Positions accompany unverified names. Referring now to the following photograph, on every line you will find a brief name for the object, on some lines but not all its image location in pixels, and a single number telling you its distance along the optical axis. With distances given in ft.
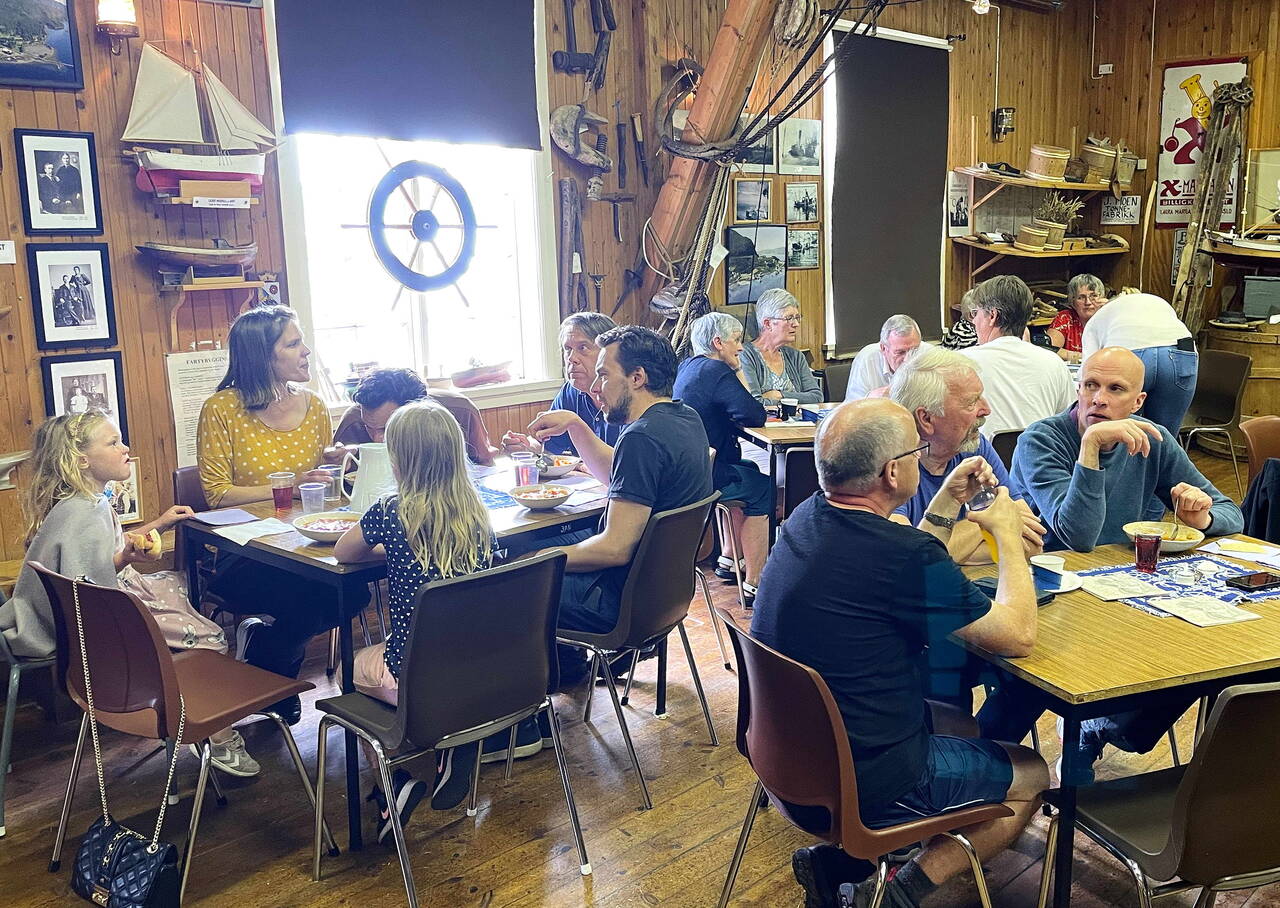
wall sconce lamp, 12.93
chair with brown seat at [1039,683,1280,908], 5.81
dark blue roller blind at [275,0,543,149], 15.34
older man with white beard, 9.39
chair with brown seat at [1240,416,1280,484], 12.53
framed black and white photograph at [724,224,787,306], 21.71
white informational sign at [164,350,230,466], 14.33
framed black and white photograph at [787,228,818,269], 23.03
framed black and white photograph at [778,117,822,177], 22.36
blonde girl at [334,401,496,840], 8.55
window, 16.37
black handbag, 8.00
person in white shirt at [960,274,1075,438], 14.69
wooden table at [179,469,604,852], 9.48
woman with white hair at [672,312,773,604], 14.99
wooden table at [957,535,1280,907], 6.63
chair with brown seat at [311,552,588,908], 7.80
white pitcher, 10.18
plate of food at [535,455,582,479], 12.92
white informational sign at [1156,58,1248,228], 28.02
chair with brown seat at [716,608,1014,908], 6.52
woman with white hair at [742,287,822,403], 18.22
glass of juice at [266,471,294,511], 11.55
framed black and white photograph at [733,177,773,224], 21.71
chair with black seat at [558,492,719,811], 9.84
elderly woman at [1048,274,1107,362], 22.47
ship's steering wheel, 16.71
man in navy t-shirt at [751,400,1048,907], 6.72
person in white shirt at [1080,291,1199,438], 17.08
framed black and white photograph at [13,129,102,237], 12.89
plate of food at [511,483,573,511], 10.96
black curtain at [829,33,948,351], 23.71
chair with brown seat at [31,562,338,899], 8.22
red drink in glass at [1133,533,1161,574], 8.56
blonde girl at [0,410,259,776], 9.61
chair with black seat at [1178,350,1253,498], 20.72
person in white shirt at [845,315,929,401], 16.79
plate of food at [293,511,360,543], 10.14
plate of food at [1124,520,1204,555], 9.12
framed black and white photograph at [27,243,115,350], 13.14
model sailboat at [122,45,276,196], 13.44
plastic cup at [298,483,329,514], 11.07
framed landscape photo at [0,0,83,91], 12.53
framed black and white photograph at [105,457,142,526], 13.96
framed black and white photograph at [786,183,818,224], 22.85
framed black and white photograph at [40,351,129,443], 13.34
